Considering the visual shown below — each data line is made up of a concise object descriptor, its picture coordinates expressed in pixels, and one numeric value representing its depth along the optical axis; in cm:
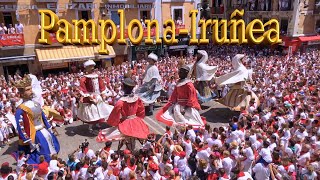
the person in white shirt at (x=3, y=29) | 1817
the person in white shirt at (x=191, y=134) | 811
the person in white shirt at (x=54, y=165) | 664
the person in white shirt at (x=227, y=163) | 665
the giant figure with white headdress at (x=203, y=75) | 1302
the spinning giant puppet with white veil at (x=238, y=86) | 1183
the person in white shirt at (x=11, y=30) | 1847
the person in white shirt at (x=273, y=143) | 727
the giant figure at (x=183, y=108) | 956
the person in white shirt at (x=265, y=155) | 662
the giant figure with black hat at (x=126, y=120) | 825
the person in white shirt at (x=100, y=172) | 631
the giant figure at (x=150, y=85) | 1213
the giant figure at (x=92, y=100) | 1055
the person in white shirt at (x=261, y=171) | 661
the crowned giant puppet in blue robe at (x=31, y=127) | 746
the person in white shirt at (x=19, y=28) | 1872
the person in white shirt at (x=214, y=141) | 757
